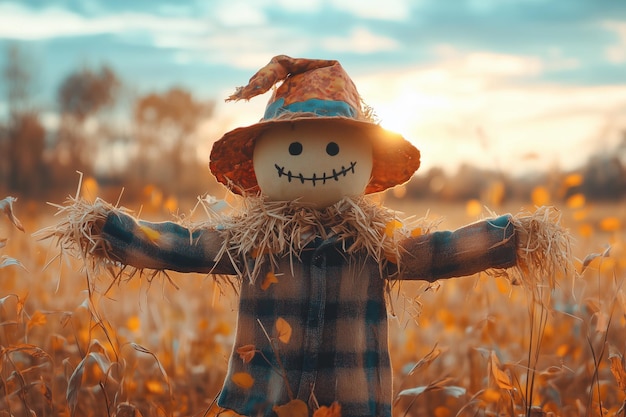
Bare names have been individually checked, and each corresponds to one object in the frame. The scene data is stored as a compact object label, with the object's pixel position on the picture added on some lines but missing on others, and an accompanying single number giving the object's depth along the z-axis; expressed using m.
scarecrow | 1.90
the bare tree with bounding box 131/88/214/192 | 16.70
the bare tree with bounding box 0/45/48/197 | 14.99
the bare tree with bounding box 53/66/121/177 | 15.73
